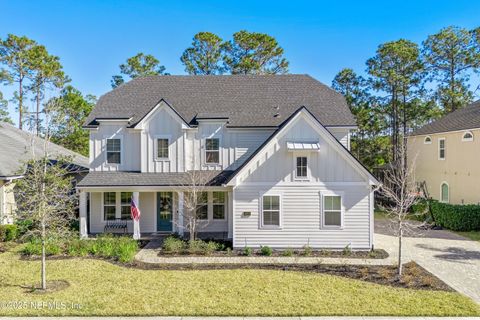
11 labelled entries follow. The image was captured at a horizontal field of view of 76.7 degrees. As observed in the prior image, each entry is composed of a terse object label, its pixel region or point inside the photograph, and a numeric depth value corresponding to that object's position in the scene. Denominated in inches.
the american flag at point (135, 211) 599.8
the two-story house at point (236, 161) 534.9
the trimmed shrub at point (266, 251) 515.8
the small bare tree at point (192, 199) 551.2
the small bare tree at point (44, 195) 378.0
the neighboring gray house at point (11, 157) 620.1
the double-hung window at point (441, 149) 922.1
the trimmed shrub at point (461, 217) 703.1
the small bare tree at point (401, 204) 417.0
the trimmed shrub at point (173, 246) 522.9
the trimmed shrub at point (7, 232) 579.7
